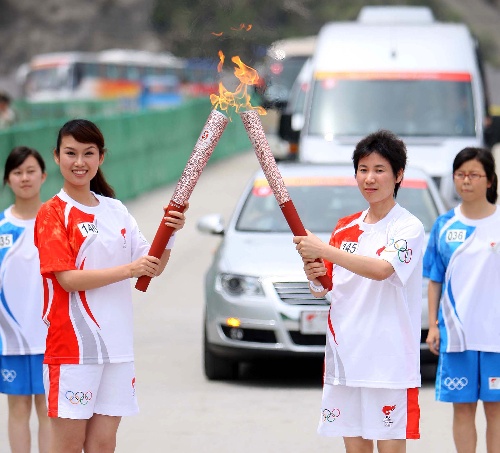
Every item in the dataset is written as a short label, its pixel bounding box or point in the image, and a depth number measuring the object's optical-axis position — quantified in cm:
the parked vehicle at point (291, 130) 2533
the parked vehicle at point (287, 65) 6000
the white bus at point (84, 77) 8386
